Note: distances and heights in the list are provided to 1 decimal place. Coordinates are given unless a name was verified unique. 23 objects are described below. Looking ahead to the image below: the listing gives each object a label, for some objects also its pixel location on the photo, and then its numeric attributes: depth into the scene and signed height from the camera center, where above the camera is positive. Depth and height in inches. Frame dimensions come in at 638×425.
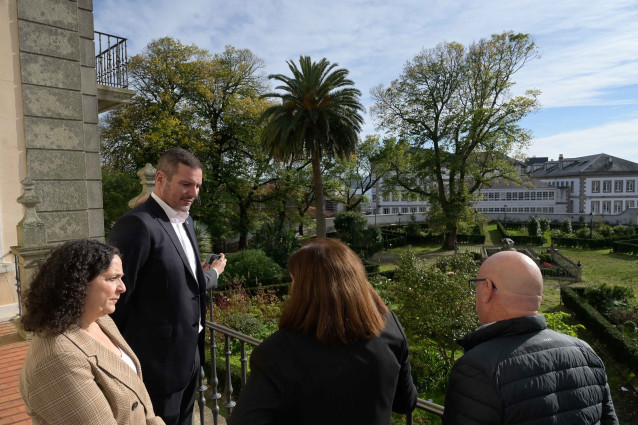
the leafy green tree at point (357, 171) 1390.3 +69.6
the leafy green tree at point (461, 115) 1149.7 +207.2
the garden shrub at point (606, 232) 1341.5 -130.4
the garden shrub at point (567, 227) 1503.4 -128.7
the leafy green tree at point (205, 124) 900.6 +146.9
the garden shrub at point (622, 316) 524.2 -155.4
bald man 64.5 -27.5
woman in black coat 59.1 -23.4
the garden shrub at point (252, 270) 599.2 -114.4
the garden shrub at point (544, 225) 1591.2 -127.7
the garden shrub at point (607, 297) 598.2 -151.1
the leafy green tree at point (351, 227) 1170.6 -100.3
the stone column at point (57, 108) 264.8 +52.5
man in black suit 103.9 -25.2
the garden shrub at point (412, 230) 1422.6 -131.2
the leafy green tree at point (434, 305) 370.0 -103.0
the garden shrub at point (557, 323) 341.4 -106.4
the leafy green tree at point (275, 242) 736.3 -91.0
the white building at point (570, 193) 2287.2 -13.7
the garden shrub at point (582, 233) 1332.4 -133.4
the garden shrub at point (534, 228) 1459.2 -127.0
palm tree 801.6 +142.9
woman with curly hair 65.7 -25.7
